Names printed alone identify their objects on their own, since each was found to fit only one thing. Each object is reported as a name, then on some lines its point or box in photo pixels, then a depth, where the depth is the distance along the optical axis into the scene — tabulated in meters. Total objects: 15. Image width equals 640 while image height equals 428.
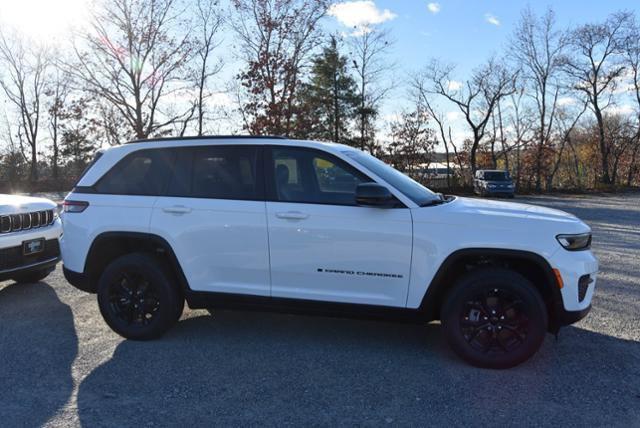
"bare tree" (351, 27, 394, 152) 36.34
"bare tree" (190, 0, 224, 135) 30.64
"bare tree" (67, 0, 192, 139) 28.64
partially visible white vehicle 5.61
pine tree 35.41
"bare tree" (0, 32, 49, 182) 41.03
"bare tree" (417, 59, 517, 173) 39.31
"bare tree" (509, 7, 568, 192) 40.59
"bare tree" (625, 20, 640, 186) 40.66
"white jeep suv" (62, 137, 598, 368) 3.81
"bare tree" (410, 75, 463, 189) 39.12
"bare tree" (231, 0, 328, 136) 28.09
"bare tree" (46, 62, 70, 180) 36.81
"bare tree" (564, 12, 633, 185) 40.84
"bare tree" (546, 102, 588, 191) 40.85
